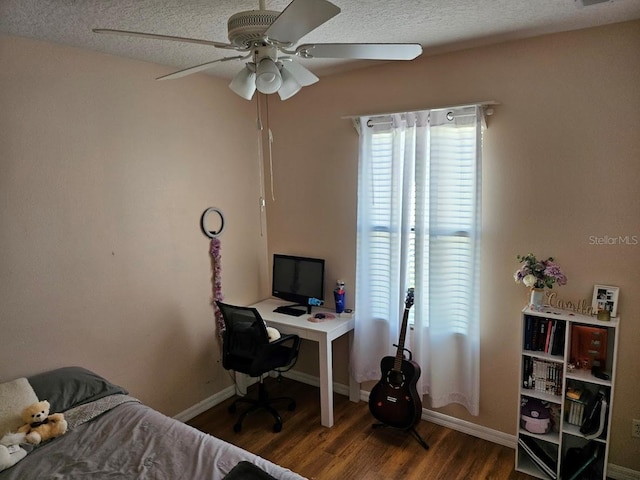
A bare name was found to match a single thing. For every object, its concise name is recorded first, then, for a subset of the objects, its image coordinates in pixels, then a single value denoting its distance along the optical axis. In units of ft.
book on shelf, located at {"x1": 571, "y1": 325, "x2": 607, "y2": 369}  7.88
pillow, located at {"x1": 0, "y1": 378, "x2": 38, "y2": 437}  6.89
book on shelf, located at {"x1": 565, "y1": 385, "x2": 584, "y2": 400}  8.09
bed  6.15
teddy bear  6.74
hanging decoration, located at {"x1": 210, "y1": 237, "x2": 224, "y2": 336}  11.27
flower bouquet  8.13
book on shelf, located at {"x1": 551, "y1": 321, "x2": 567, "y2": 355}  8.14
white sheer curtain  9.24
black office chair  9.87
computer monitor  11.48
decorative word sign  8.22
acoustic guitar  9.63
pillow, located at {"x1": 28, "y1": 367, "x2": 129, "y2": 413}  7.60
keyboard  11.41
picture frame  7.87
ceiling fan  4.41
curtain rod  8.75
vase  8.36
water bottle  11.39
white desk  10.27
